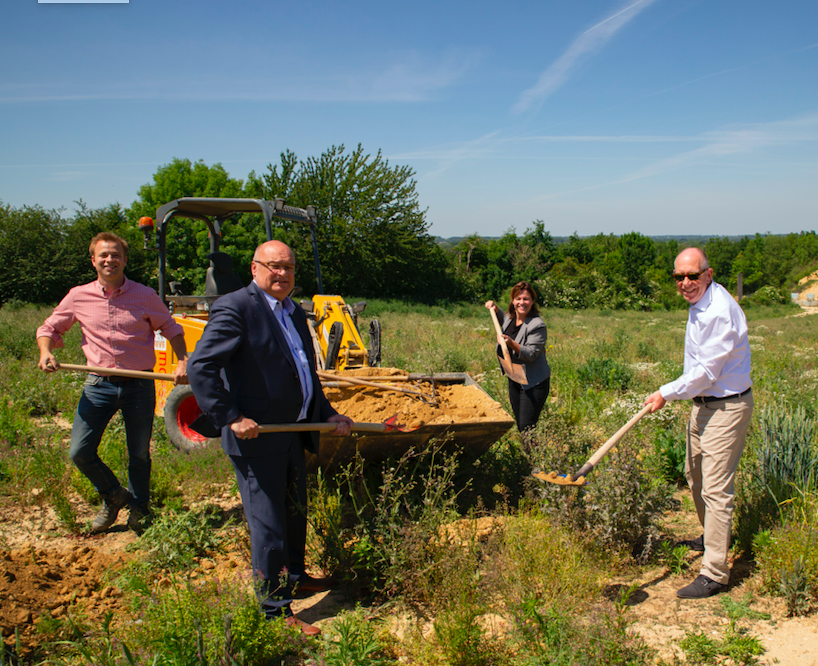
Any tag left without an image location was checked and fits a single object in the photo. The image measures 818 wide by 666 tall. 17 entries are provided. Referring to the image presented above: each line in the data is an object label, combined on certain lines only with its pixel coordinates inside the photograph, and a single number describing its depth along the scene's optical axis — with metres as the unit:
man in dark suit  2.77
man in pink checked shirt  3.79
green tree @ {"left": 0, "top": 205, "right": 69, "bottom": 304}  23.47
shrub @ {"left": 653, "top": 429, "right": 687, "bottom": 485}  4.91
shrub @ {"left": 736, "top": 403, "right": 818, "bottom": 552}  3.71
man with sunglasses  3.26
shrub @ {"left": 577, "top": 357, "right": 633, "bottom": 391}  8.19
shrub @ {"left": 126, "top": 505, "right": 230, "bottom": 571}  3.54
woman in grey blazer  4.73
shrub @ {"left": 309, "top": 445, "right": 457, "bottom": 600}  3.15
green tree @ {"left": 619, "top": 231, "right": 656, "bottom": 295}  51.43
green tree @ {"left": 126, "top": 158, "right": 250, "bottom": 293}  28.22
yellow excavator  5.69
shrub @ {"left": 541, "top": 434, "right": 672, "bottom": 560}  3.59
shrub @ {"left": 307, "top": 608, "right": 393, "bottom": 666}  2.54
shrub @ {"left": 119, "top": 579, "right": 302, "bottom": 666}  2.33
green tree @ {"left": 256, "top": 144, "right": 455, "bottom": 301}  30.38
